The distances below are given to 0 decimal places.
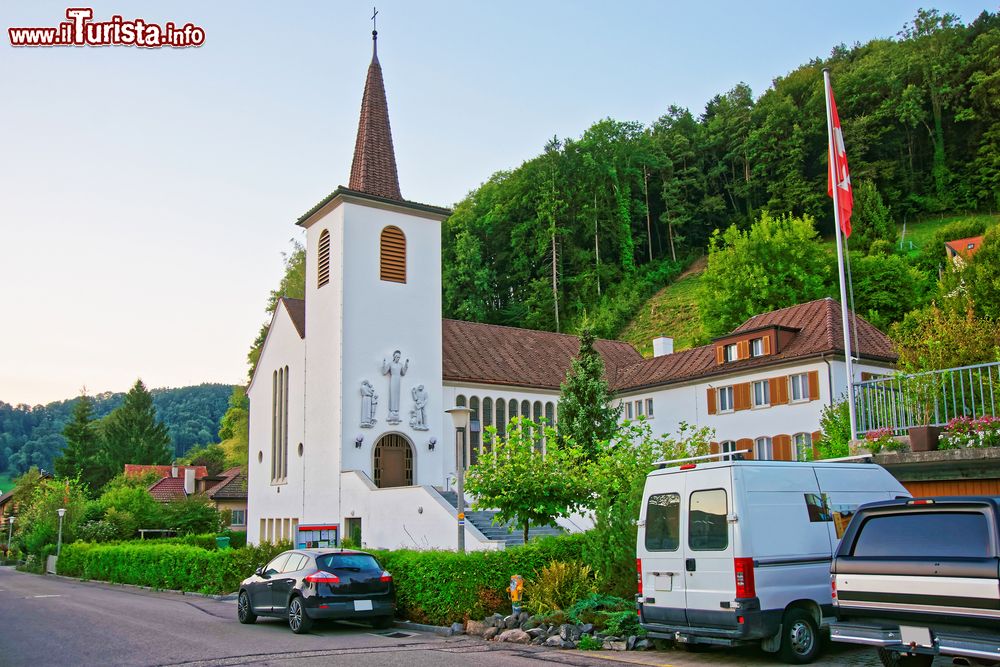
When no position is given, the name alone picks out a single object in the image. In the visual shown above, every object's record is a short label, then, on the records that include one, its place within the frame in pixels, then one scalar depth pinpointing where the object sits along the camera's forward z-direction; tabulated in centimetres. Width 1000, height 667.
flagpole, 1562
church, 2925
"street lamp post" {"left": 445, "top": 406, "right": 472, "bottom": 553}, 1675
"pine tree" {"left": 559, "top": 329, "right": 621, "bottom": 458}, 3156
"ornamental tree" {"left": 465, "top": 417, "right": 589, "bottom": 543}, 1747
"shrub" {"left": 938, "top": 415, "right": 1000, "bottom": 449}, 1141
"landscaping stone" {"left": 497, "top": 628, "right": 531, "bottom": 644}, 1338
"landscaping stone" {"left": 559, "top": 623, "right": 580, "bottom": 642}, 1274
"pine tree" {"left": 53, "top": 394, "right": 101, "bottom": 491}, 7625
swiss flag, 1620
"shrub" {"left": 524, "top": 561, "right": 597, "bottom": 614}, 1429
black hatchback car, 1463
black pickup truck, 714
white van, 996
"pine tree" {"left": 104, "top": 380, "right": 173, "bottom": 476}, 8181
